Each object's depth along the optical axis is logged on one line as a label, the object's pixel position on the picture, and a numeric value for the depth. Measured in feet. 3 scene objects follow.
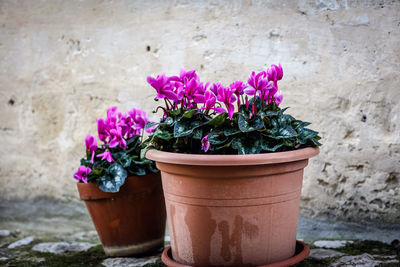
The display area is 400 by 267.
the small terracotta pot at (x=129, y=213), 7.70
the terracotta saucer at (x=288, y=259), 6.16
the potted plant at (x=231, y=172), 5.88
